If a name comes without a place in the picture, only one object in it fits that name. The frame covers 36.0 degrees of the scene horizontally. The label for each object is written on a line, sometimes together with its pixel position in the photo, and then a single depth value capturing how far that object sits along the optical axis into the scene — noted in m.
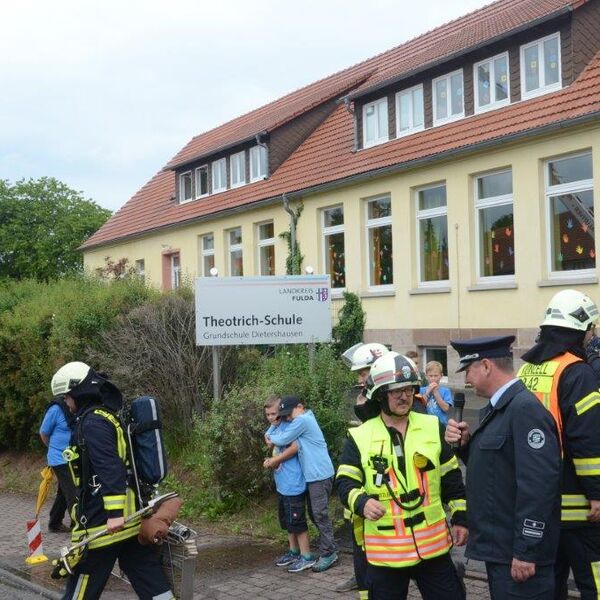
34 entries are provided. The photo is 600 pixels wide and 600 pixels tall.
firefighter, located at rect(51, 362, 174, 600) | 5.73
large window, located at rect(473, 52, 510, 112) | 18.53
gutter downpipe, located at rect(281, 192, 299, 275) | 23.95
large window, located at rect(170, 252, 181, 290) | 30.49
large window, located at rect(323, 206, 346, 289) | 22.92
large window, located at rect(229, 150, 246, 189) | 27.78
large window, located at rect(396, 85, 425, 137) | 20.80
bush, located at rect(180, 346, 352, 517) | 10.12
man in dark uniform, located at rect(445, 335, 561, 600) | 4.21
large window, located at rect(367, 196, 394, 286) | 21.19
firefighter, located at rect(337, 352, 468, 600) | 4.70
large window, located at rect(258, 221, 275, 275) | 25.78
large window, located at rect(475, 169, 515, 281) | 17.81
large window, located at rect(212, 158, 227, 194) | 28.79
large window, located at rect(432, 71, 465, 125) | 19.69
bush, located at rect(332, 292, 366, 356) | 21.62
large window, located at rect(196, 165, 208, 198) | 30.00
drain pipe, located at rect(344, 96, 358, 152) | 22.77
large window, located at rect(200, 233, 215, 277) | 28.68
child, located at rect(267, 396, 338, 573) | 8.15
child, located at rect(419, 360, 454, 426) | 9.53
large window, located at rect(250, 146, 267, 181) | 26.42
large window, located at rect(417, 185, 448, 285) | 19.47
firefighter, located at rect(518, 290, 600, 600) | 4.70
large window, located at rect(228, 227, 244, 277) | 27.17
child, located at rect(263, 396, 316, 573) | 8.20
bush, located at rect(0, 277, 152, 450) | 14.20
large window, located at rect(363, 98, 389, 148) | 22.06
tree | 54.50
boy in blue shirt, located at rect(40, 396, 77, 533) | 10.28
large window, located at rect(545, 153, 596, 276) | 16.16
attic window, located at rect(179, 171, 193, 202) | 30.99
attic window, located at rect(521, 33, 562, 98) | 17.50
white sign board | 11.36
